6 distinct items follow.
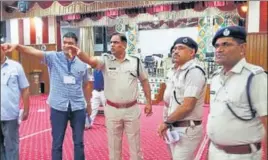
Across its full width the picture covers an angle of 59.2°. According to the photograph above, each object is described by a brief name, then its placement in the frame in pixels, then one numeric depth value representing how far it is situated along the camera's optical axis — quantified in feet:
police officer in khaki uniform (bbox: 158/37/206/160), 4.23
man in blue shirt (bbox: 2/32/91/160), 5.70
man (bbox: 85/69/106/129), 10.70
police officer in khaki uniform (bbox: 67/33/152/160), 5.68
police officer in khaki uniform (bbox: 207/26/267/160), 3.09
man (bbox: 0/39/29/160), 4.31
